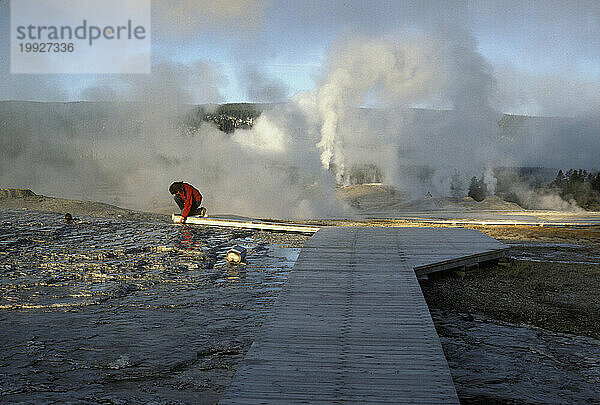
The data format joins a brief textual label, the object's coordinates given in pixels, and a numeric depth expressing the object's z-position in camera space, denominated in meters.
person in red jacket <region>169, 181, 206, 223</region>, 16.02
